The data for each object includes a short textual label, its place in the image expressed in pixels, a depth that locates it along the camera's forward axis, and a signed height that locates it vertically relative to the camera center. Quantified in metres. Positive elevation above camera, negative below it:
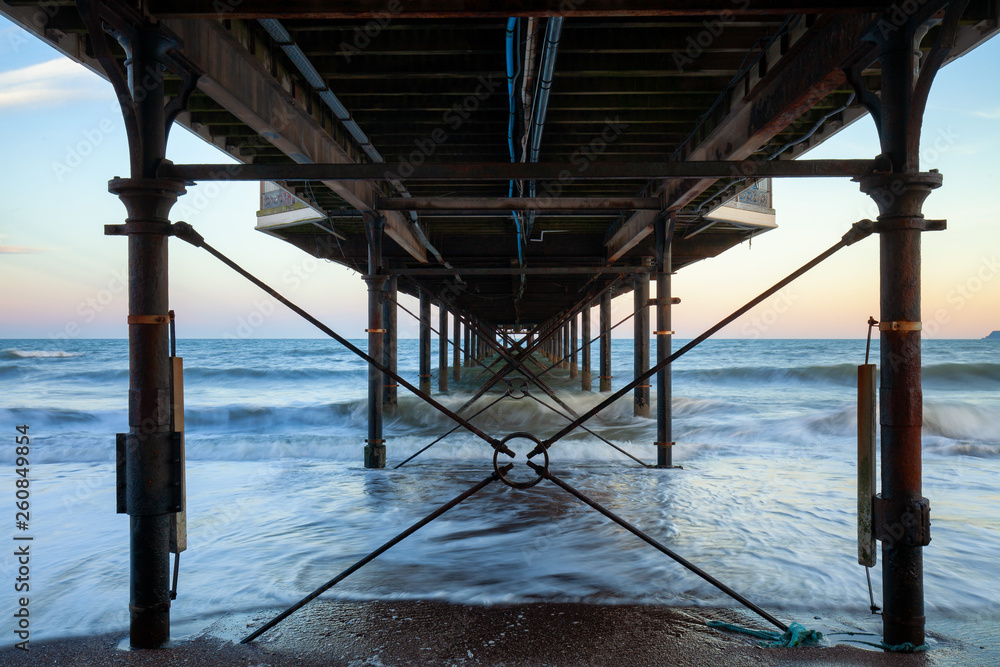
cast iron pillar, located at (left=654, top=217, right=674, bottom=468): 8.48 +0.05
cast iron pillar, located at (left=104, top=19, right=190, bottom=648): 3.46 -0.12
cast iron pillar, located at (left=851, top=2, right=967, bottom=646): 3.35 +0.05
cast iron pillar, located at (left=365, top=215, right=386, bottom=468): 8.70 -0.02
